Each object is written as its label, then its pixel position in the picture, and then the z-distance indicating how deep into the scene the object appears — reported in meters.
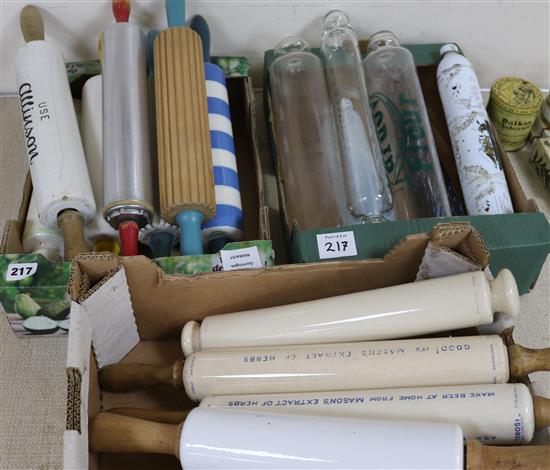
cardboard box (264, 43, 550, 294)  0.75
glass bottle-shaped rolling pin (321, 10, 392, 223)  0.85
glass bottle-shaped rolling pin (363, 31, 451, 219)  0.88
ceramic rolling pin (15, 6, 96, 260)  0.77
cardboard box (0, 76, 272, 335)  0.72
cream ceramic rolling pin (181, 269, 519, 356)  0.64
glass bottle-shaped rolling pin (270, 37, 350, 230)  0.85
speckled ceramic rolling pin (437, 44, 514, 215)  0.85
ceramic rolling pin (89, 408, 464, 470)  0.51
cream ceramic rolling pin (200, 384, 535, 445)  0.57
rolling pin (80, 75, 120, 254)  0.83
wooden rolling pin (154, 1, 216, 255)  0.77
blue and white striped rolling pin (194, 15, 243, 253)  0.82
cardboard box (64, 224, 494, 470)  0.63
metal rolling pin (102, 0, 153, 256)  0.77
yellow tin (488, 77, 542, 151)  0.97
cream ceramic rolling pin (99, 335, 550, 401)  0.60
